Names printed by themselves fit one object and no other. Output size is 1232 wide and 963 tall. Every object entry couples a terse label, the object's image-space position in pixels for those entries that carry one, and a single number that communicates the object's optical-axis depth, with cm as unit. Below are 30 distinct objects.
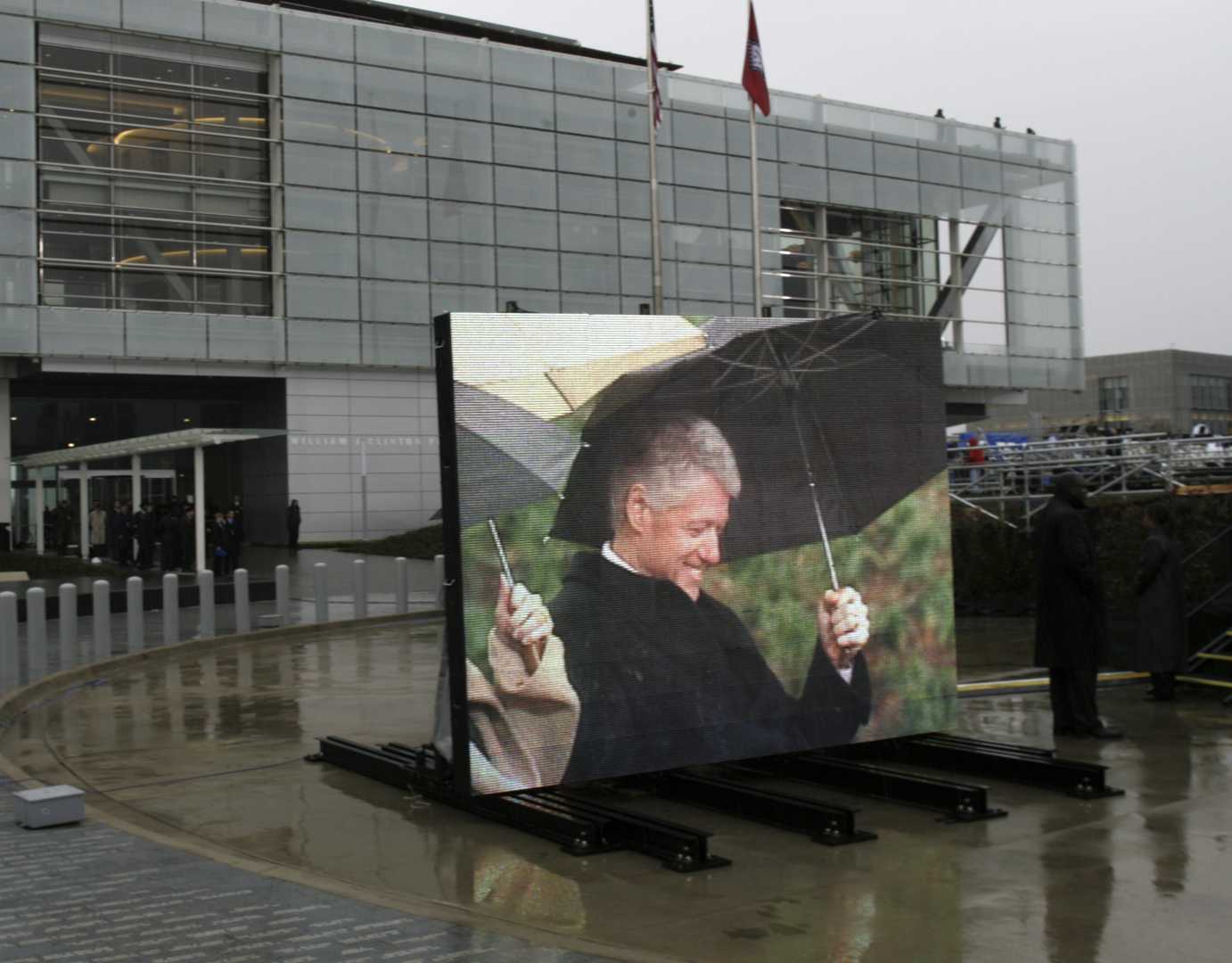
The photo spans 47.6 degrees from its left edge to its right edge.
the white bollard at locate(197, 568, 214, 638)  1912
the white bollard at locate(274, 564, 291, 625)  2188
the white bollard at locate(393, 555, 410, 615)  2288
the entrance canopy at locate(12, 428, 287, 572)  2764
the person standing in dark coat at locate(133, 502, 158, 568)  3500
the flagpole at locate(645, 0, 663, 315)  2806
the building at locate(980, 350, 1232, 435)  11425
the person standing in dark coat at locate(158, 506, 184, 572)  3269
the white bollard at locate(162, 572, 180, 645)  1864
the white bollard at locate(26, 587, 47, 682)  1723
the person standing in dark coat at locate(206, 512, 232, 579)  3366
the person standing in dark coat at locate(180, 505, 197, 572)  3444
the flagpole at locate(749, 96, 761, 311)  2917
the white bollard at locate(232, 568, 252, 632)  2000
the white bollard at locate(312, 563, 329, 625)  2114
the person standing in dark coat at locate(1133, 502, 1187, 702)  1172
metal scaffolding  2083
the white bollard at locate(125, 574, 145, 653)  1814
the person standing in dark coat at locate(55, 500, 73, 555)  4091
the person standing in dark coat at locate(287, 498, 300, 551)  4347
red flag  2745
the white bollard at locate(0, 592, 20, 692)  1501
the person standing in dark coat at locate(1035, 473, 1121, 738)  1001
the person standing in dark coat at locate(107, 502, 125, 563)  3706
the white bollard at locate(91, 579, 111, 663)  1706
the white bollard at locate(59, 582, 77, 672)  1678
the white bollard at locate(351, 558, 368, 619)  2193
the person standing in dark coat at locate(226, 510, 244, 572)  3512
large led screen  779
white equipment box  795
